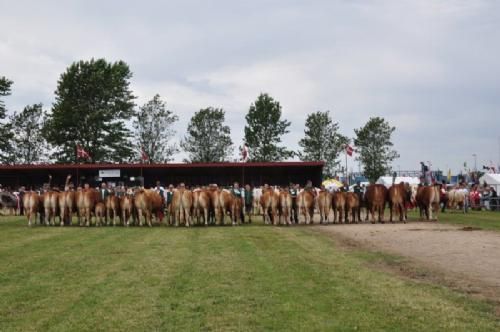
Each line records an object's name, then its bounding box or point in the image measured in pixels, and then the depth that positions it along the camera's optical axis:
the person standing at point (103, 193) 29.90
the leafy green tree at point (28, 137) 78.44
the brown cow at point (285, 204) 28.67
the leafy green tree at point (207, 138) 77.25
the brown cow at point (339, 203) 29.12
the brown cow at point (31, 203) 29.23
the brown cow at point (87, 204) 28.64
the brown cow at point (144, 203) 27.95
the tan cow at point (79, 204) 28.70
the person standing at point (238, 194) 29.03
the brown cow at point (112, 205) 28.88
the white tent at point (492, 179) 52.20
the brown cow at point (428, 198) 30.05
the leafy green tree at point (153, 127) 75.38
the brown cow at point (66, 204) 28.87
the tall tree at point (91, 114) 69.32
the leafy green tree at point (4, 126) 70.25
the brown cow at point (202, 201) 27.64
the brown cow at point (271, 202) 28.69
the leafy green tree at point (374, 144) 83.56
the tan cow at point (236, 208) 28.20
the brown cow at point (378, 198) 29.02
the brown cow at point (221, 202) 27.72
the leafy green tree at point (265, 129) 77.56
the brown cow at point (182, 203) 27.56
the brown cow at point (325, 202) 29.28
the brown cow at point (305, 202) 28.84
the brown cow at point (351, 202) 29.12
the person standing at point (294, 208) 29.47
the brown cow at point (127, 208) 28.36
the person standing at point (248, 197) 31.94
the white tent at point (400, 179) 60.17
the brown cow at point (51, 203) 29.11
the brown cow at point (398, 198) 28.89
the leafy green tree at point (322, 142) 78.38
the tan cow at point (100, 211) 28.95
